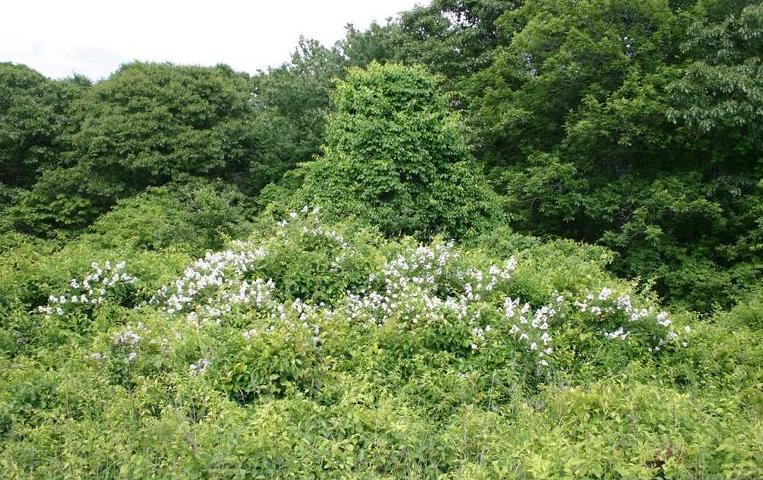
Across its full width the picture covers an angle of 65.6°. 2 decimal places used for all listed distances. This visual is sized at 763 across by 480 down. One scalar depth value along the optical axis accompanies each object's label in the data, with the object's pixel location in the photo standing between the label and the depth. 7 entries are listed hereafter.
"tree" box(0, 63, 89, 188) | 16.12
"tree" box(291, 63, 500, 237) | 9.55
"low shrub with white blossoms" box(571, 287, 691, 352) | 5.66
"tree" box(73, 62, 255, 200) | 14.64
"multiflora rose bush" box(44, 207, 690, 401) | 4.52
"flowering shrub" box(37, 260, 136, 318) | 6.23
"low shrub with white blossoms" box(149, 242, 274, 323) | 5.51
